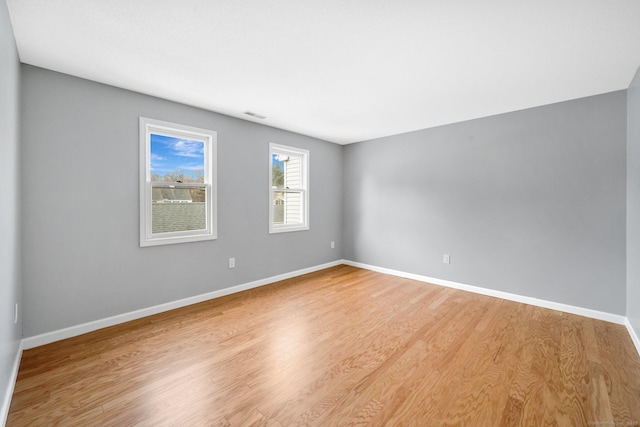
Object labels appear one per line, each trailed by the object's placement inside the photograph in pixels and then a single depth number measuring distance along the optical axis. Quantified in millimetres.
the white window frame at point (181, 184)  2855
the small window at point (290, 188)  4352
